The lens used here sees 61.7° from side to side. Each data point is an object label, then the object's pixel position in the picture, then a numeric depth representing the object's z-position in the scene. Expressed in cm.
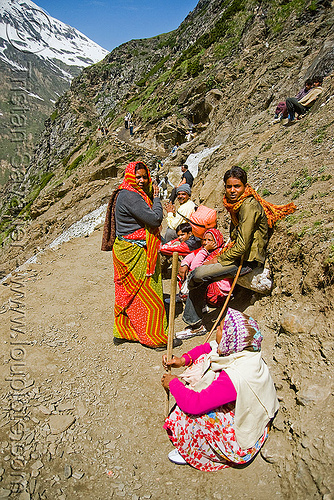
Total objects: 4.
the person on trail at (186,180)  821
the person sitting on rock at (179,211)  482
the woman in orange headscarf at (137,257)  349
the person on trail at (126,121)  2977
